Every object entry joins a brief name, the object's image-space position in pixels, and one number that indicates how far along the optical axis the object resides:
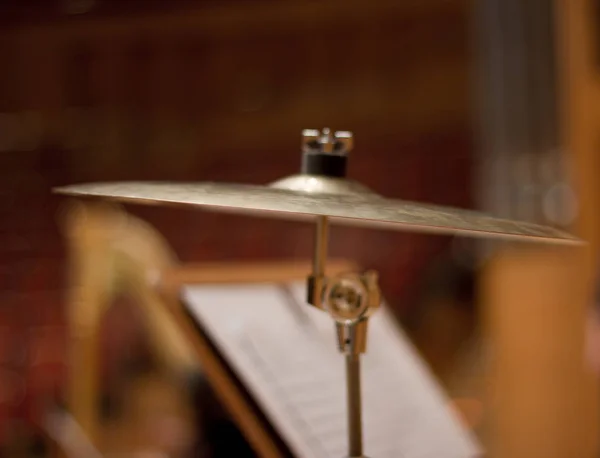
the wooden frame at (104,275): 2.05
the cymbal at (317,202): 1.29
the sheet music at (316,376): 1.43
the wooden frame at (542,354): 2.41
